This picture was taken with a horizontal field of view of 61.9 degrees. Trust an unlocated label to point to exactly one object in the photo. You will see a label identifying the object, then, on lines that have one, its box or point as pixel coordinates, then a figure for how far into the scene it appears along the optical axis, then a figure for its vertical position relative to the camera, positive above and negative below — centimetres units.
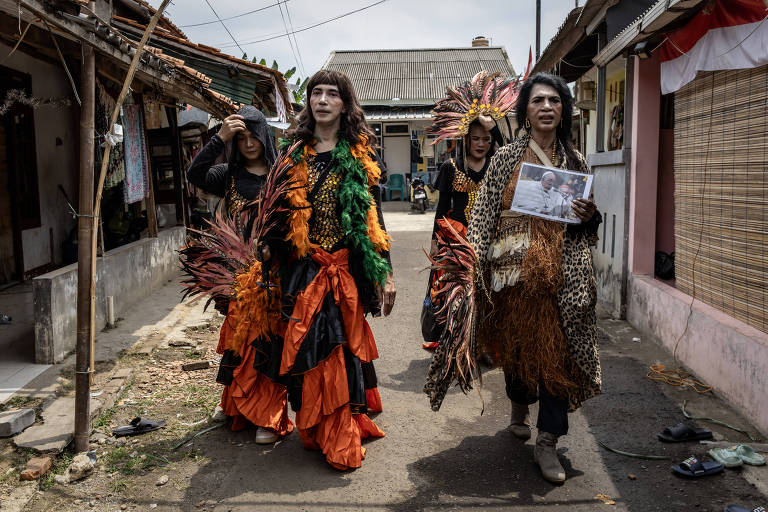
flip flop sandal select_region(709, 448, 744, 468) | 341 -148
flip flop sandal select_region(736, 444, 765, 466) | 338 -146
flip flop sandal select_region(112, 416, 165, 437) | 410 -150
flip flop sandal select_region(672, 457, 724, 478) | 334 -150
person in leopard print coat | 335 -49
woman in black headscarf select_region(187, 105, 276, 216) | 406 +19
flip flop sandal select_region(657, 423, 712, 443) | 382 -150
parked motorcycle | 2148 -29
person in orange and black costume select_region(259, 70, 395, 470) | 359 -41
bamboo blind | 433 -7
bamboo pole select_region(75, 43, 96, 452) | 363 -40
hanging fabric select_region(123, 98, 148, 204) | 806 +50
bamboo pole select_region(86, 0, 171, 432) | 350 +16
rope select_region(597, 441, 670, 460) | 361 -154
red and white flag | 411 +103
